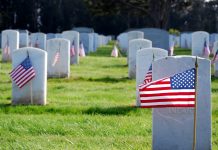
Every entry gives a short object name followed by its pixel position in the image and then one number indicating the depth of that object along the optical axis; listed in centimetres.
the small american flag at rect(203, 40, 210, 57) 2283
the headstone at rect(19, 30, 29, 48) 3022
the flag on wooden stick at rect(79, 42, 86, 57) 2742
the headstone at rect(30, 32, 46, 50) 2692
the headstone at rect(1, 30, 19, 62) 2092
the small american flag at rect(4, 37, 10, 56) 2098
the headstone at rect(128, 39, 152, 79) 1577
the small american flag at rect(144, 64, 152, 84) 942
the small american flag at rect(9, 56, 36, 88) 1052
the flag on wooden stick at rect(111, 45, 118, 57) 3039
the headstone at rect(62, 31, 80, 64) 2145
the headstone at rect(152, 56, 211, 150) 665
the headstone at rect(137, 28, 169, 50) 2525
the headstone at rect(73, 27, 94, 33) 4571
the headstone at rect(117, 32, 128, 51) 3465
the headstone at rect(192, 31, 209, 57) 2402
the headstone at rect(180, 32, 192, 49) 4403
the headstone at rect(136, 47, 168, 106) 1071
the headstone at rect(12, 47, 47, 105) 1072
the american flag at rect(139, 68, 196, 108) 622
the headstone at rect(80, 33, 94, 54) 3169
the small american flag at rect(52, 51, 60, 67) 1565
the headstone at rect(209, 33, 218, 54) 3934
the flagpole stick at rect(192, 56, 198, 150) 624
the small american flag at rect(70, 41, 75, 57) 2096
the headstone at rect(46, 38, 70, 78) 1579
